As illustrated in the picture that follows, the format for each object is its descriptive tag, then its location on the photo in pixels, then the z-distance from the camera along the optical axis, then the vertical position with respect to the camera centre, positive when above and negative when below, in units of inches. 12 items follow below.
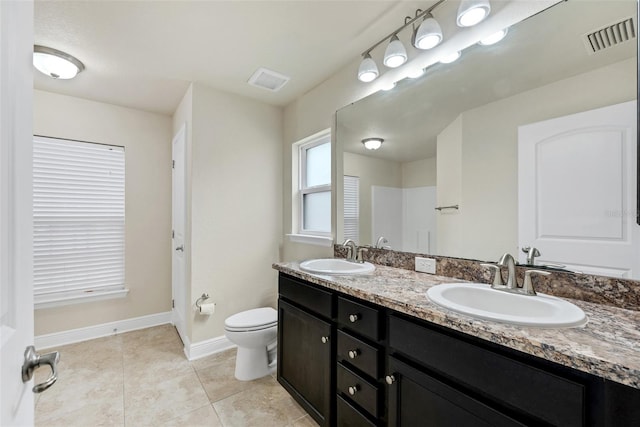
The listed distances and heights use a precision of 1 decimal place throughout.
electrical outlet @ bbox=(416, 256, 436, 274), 62.3 -11.9
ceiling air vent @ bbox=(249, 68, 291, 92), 88.4 +45.2
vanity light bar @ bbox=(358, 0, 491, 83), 50.2 +37.4
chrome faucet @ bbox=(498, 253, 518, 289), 46.0 -9.4
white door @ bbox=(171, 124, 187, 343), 101.7 -8.0
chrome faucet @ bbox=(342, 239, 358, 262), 79.1 -10.4
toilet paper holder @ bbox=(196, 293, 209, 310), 93.9 -29.5
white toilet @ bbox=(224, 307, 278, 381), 79.6 -37.5
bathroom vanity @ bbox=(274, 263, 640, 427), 26.7 -19.0
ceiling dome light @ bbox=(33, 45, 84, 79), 74.5 +42.9
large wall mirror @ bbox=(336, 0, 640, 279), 40.7 +12.1
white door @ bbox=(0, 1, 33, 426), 18.0 +0.5
